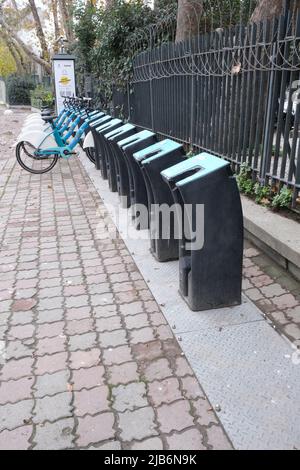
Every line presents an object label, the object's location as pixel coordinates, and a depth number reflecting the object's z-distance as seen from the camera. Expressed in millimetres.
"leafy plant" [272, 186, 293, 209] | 4105
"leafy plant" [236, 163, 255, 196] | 4742
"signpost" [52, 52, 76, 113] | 12648
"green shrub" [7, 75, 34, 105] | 30766
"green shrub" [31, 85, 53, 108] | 23802
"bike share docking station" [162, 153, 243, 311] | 2857
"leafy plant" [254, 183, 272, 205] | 4457
